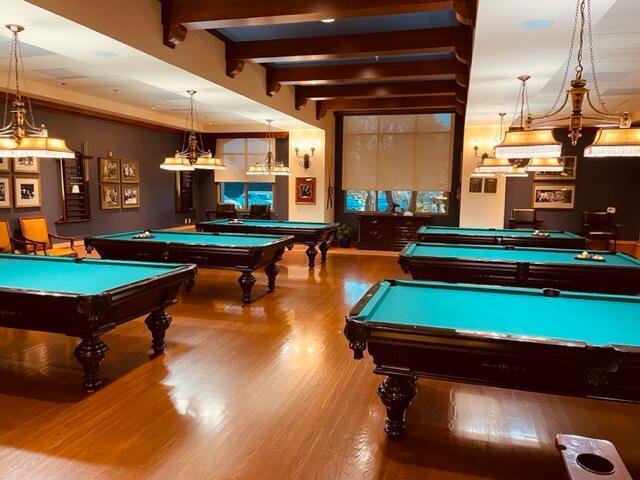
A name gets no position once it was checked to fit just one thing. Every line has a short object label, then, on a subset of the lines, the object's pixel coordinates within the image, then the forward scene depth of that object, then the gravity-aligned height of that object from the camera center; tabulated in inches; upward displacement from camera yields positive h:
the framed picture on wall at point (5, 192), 273.1 -3.2
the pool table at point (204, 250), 219.1 -30.4
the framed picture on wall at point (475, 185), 400.5 +8.0
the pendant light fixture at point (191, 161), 247.4 +16.2
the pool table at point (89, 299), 121.1 -31.2
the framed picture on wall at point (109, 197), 353.1 -6.9
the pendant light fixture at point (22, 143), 150.9 +15.1
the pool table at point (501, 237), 249.1 -25.0
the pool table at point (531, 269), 161.2 -27.8
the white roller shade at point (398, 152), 430.0 +39.9
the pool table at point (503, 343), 84.5 -28.5
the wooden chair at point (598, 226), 369.4 -25.1
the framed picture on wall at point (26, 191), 282.9 -2.6
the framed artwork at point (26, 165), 280.7 +14.1
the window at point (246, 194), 473.1 -3.5
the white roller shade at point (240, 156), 462.0 +35.6
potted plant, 439.8 -43.1
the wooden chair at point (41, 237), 273.9 -31.7
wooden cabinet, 419.5 -35.1
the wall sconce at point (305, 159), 424.8 +30.6
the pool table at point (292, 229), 301.9 -26.4
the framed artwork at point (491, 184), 398.0 +9.0
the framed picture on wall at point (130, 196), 376.5 -6.3
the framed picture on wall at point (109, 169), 350.3 +15.2
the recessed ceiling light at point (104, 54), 174.2 +53.2
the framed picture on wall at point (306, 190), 426.6 +1.3
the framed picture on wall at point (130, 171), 374.6 +14.6
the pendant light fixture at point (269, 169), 343.6 +17.2
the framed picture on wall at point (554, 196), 406.0 -0.6
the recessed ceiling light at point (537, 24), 141.0 +54.6
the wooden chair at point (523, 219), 380.8 -20.6
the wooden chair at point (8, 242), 262.2 -32.4
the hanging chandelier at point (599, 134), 124.3 +18.0
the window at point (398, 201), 442.0 -8.3
